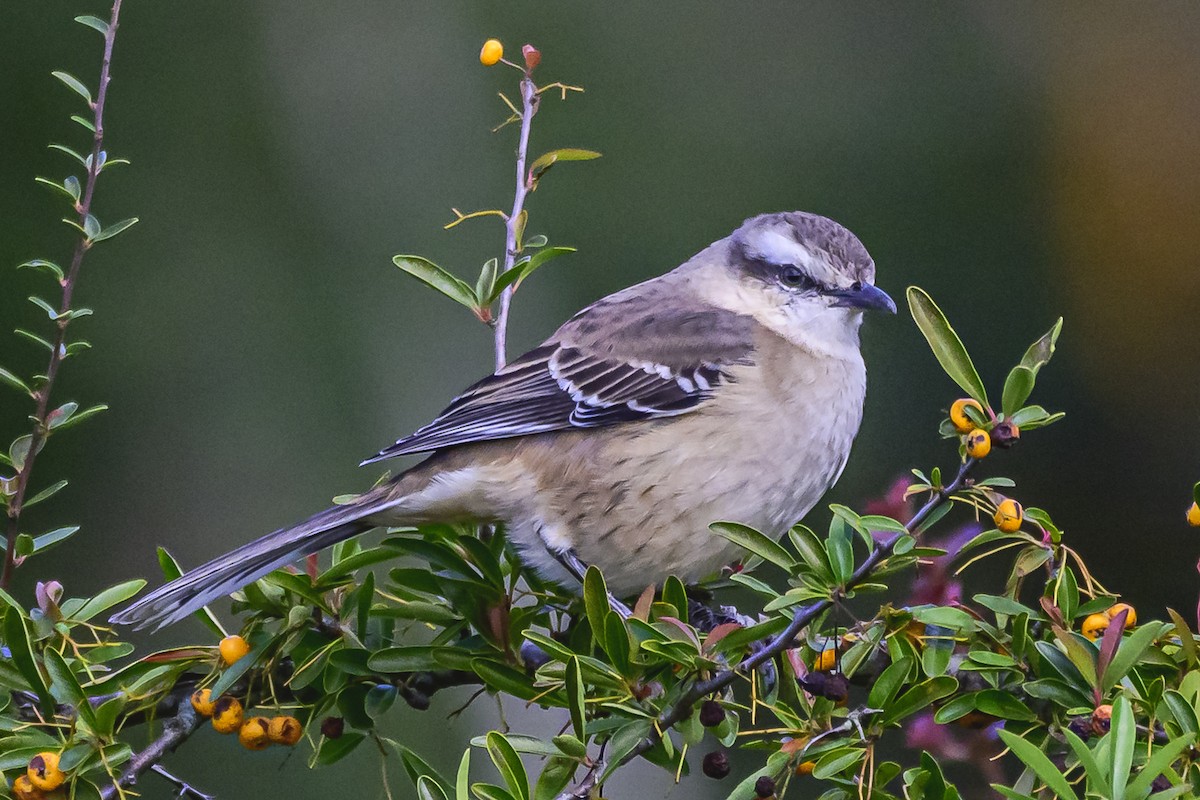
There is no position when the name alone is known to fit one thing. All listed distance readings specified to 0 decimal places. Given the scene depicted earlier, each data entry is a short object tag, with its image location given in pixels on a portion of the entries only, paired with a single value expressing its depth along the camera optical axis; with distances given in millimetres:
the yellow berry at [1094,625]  5254
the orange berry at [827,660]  5578
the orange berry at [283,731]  5703
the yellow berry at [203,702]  5500
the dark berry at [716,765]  5793
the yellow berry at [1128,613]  4914
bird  7410
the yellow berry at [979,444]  4352
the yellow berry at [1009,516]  4707
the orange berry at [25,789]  4984
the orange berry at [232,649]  5457
